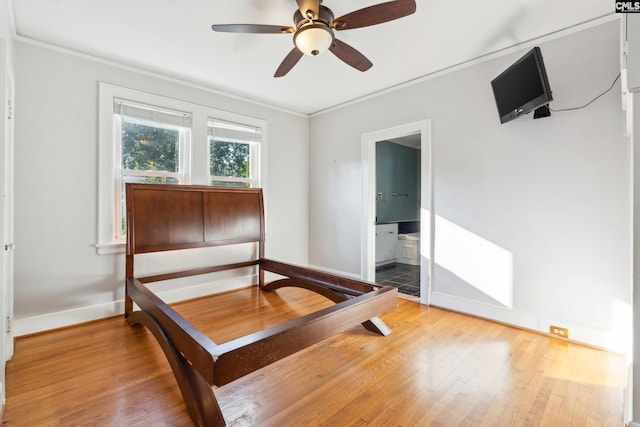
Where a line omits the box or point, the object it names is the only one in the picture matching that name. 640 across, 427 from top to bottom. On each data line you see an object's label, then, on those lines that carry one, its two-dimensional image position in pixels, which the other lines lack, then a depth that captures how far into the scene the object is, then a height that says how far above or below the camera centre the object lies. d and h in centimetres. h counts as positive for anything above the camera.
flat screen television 229 +105
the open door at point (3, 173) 156 +22
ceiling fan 182 +127
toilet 550 -68
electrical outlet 245 -100
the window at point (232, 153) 375 +81
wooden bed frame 147 -63
